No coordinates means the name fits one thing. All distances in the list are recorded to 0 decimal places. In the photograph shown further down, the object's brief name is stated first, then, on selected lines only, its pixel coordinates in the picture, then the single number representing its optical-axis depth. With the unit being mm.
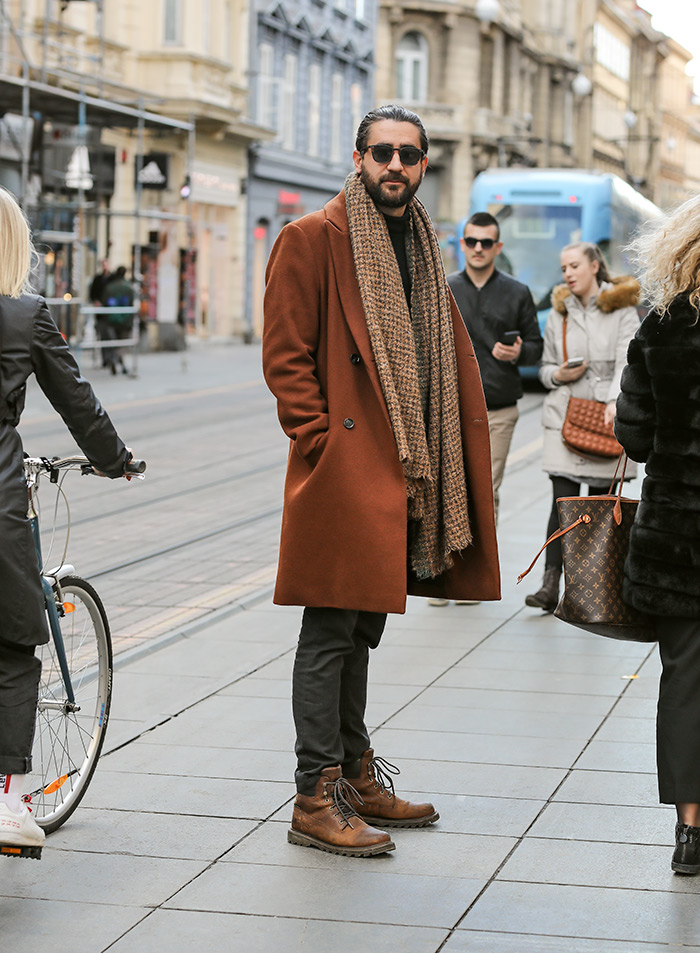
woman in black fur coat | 6718
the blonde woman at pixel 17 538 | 6289
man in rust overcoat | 7025
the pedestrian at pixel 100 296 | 43226
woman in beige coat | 12602
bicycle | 7208
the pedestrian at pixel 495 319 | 13007
